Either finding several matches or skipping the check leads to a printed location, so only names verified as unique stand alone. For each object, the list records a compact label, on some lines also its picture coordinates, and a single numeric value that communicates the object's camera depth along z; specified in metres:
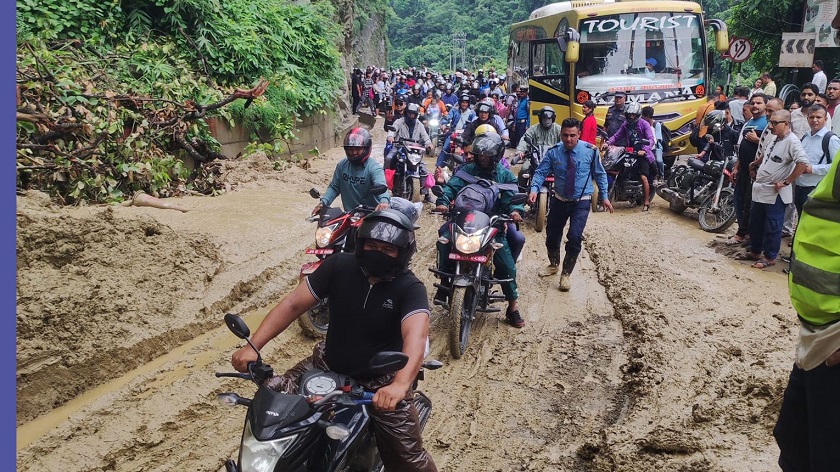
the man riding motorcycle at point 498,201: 6.49
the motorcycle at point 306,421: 2.61
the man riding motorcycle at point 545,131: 10.50
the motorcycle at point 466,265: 5.90
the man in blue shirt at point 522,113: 16.55
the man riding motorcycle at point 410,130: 11.78
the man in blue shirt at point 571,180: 7.54
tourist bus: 13.99
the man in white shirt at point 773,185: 7.67
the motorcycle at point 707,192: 10.07
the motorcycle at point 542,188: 10.08
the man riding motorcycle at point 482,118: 11.31
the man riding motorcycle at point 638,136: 11.59
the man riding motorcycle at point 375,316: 3.12
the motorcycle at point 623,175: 11.66
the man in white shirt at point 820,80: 14.86
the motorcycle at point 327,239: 6.07
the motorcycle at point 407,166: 11.44
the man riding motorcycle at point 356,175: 6.69
